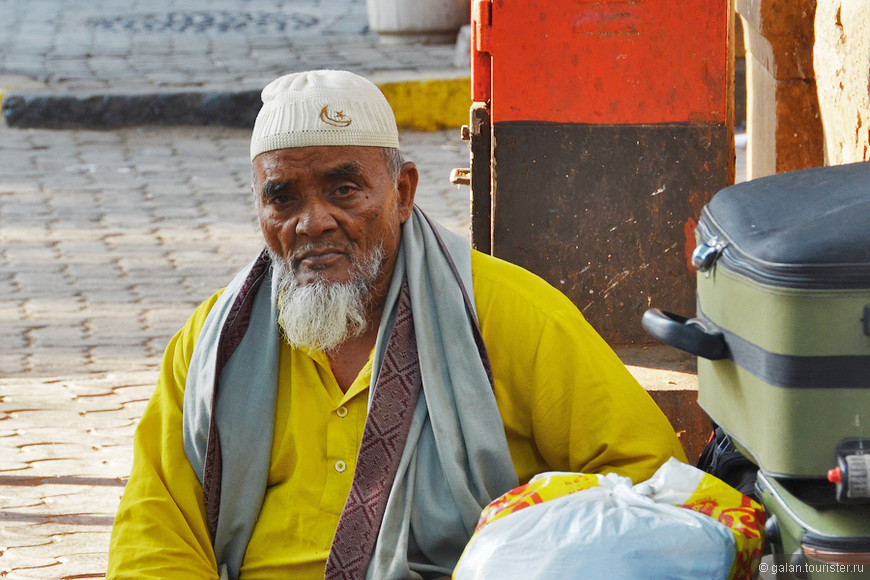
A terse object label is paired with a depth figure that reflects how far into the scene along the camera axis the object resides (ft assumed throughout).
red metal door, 19.87
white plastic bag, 10.54
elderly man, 13.62
